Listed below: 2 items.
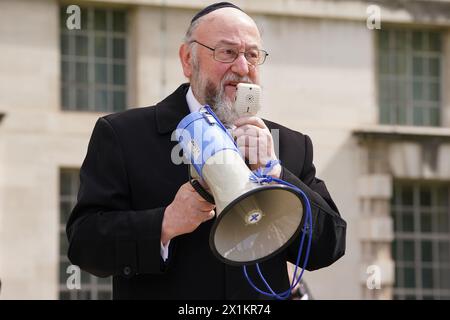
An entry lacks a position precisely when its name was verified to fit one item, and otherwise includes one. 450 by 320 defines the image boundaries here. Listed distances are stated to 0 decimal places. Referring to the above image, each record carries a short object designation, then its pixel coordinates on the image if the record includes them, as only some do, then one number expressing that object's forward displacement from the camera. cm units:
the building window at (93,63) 2851
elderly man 761
